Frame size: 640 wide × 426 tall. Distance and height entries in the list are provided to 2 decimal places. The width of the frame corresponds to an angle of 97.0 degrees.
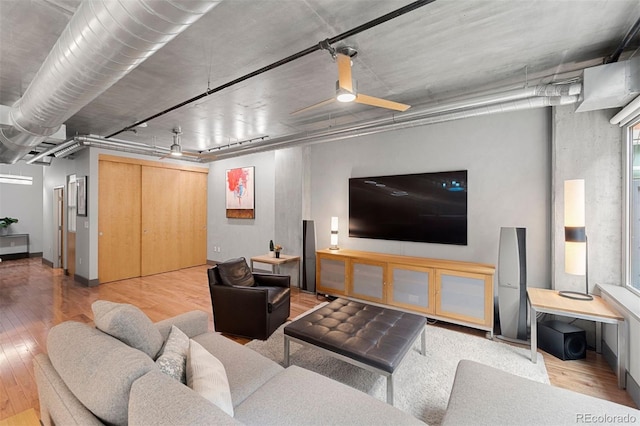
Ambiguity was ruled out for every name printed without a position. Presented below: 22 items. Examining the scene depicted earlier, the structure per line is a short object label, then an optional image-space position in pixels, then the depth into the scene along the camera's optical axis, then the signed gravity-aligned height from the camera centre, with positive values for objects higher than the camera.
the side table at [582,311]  2.37 -0.88
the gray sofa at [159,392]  1.00 -0.78
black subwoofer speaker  2.80 -1.30
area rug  2.20 -1.45
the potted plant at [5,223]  7.88 -0.31
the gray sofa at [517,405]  1.40 -1.01
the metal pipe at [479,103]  2.63 +1.13
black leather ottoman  2.01 -1.00
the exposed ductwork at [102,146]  4.65 +1.16
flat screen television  3.87 +0.08
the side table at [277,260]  4.74 -0.82
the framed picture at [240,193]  6.55 +0.46
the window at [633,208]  2.70 +0.04
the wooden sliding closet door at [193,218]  7.01 -0.16
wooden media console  3.35 -0.95
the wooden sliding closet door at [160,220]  6.29 -0.19
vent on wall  2.29 +1.07
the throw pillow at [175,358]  1.36 -0.74
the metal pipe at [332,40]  1.82 +1.31
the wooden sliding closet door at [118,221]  5.62 -0.18
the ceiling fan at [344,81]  2.09 +0.99
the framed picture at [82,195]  5.50 +0.33
